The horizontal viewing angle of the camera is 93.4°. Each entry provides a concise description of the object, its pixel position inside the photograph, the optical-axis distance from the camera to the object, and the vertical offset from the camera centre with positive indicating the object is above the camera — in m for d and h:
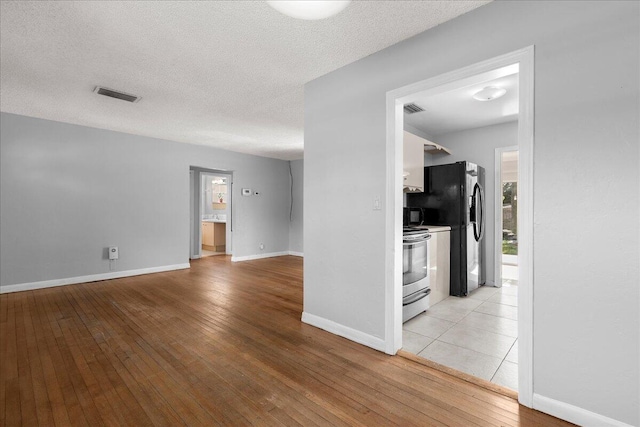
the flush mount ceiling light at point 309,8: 1.54 +1.06
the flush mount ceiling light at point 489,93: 3.36 +1.32
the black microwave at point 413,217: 4.45 -0.11
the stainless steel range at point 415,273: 3.08 -0.68
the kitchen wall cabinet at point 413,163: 3.73 +0.60
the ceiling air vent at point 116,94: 3.41 +1.36
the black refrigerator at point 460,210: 4.18 -0.01
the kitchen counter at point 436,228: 3.62 -0.24
